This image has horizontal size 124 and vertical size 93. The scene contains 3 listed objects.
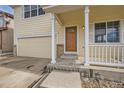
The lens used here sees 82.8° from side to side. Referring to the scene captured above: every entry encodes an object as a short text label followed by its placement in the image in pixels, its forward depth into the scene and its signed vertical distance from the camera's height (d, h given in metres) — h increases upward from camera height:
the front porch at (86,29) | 3.55 +1.10
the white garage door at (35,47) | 6.67 -0.20
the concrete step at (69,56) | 4.91 -0.81
